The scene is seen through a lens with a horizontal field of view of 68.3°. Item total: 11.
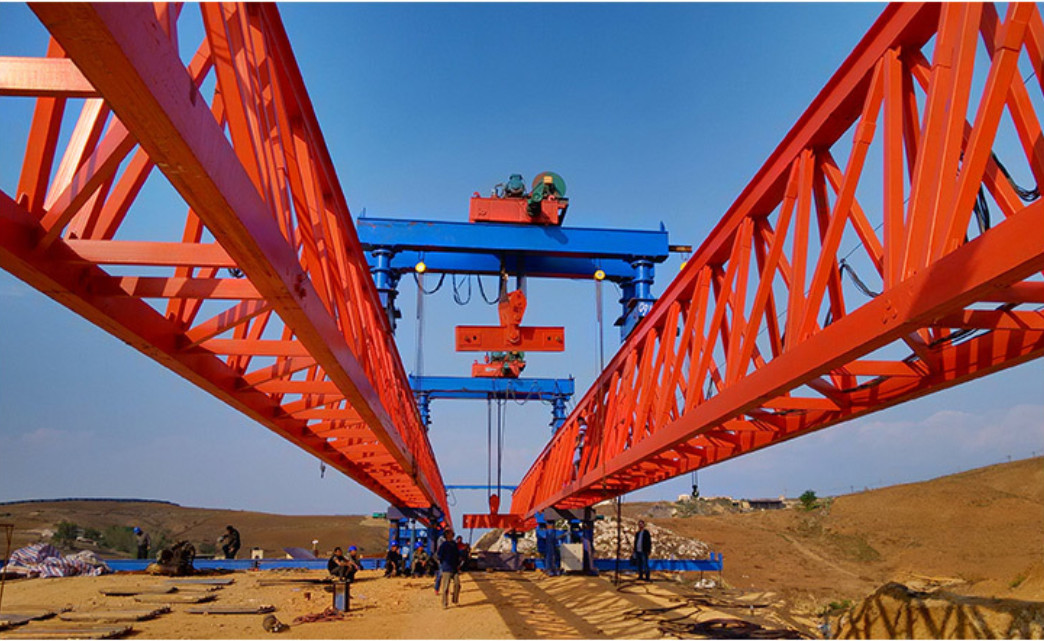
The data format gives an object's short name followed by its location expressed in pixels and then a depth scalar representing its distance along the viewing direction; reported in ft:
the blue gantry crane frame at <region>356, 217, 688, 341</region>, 57.21
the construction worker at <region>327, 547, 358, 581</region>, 61.57
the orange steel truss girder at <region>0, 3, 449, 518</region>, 10.96
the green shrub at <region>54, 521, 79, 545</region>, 138.51
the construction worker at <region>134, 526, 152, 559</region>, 96.54
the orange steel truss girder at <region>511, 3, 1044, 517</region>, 14.23
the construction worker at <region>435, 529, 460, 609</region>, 58.95
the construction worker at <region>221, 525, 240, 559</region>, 98.84
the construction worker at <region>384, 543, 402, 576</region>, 87.86
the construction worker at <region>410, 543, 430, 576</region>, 88.69
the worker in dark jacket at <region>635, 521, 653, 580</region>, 79.97
